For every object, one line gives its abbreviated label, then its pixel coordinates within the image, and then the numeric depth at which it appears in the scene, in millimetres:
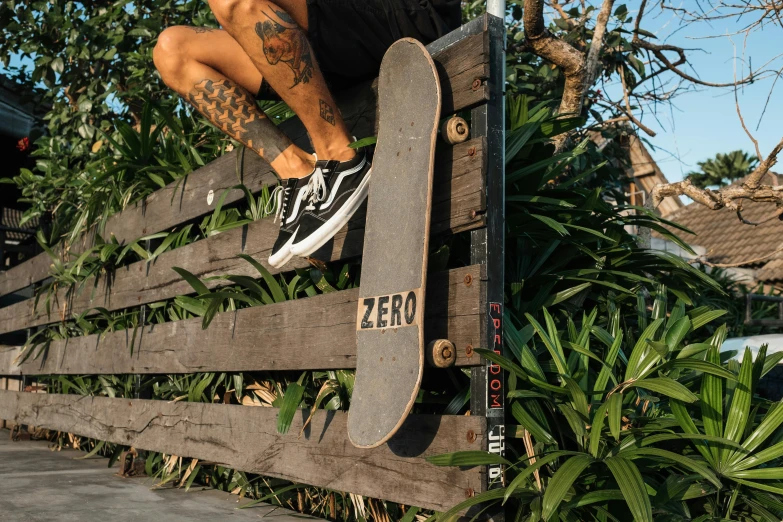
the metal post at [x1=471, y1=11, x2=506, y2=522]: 1824
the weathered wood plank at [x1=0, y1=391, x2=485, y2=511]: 1889
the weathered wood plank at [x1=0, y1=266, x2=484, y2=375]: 1927
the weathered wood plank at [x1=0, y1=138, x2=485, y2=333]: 1981
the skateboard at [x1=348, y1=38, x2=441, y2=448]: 1896
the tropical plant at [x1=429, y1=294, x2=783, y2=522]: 1644
